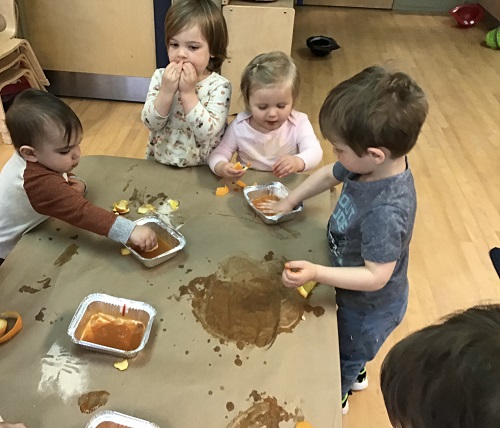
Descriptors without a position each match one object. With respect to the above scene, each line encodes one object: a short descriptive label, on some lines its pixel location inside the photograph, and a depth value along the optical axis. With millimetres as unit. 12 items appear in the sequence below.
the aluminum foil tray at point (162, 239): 1016
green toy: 4375
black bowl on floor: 4008
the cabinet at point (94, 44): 2828
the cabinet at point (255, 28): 2615
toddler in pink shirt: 1288
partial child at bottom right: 416
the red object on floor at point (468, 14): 4965
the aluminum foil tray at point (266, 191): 1222
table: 763
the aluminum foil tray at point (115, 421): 720
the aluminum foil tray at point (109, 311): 872
